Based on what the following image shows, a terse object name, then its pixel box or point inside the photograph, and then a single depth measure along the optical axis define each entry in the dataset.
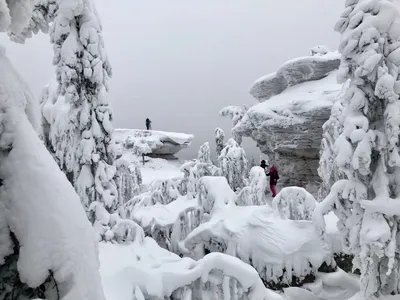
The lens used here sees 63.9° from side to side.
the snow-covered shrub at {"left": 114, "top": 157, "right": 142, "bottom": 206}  7.57
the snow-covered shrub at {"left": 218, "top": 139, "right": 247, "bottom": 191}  21.58
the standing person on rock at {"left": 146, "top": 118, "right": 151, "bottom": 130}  43.59
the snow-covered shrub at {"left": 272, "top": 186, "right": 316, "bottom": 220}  10.86
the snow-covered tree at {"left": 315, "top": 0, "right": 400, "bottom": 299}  6.78
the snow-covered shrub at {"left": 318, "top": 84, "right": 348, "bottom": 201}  10.12
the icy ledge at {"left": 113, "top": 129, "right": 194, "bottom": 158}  41.12
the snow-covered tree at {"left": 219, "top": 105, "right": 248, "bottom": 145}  30.92
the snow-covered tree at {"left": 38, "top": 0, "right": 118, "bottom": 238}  6.77
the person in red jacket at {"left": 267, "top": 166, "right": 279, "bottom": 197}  18.19
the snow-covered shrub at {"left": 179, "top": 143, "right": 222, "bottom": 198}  13.94
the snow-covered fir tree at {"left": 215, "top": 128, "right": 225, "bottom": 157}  28.22
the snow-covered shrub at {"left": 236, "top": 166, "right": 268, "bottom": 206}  13.11
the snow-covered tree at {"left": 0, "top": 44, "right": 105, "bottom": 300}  1.39
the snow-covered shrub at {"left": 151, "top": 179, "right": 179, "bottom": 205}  13.52
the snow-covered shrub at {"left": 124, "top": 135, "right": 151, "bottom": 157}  38.59
